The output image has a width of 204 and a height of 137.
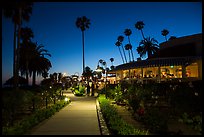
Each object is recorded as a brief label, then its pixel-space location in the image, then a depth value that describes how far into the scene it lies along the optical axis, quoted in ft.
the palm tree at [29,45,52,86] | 96.03
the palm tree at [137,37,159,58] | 104.20
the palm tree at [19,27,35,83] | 80.74
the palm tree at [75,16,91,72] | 92.04
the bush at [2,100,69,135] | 15.38
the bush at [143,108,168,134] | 15.04
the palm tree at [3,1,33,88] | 39.89
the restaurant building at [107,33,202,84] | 57.47
